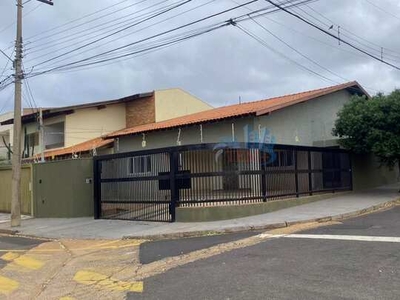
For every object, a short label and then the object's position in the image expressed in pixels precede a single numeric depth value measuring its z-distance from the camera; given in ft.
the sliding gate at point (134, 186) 46.80
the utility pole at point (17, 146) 53.98
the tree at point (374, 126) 56.65
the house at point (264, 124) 57.57
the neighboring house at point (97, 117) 93.45
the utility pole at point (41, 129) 78.97
